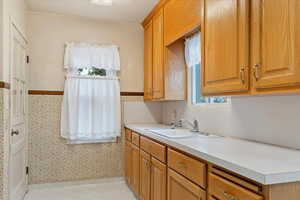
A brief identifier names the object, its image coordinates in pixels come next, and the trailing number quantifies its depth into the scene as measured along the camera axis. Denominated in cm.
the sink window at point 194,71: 247
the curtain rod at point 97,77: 336
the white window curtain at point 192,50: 248
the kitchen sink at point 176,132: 227
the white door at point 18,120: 240
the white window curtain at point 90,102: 333
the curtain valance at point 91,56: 337
